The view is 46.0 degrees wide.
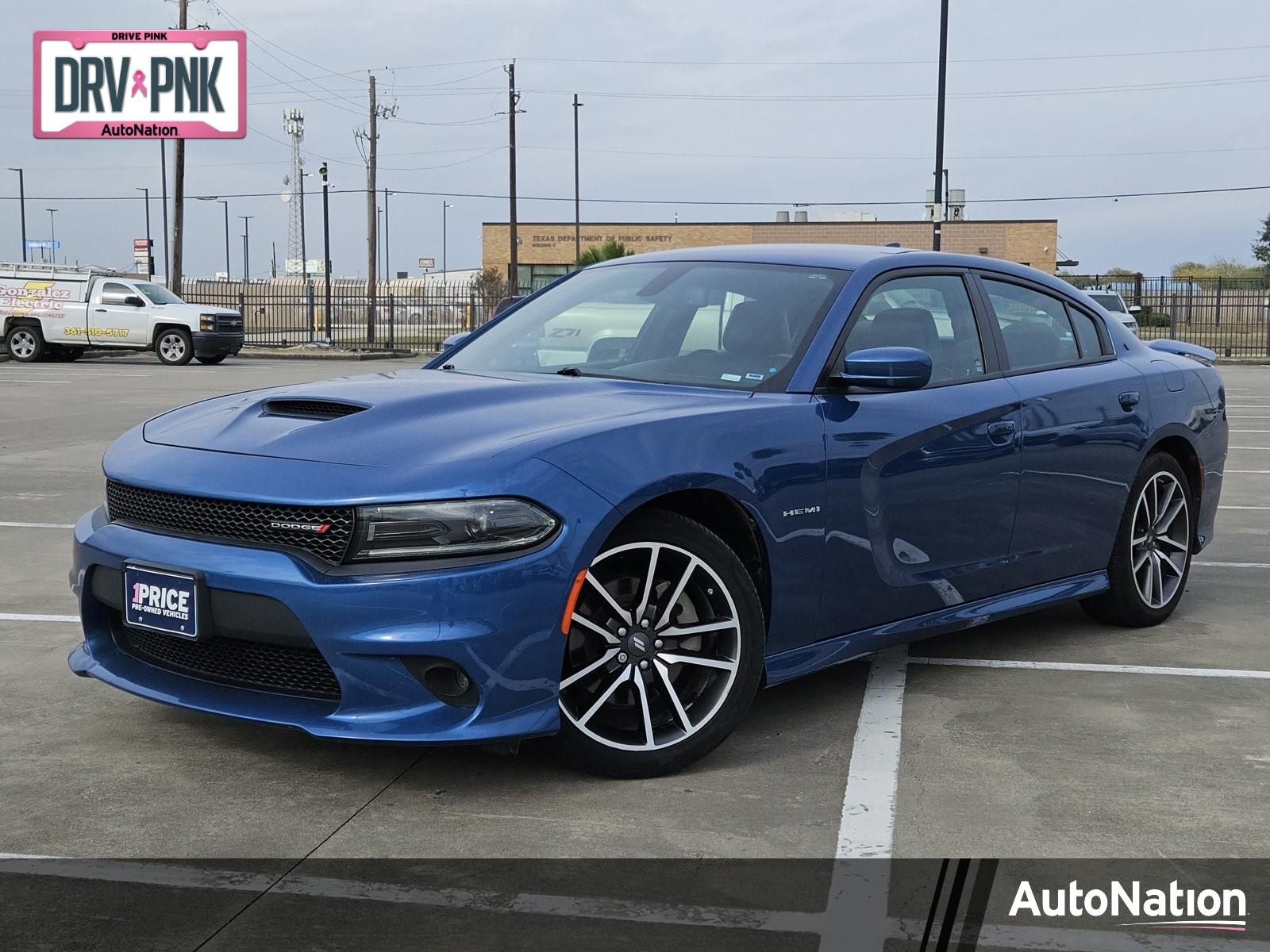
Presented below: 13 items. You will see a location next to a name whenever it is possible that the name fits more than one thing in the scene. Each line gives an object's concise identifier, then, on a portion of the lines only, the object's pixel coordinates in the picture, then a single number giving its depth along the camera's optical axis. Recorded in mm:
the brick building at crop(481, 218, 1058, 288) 64562
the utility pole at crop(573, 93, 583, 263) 65625
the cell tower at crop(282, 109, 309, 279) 82688
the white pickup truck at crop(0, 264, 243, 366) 29375
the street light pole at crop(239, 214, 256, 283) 111225
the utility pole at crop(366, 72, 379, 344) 43000
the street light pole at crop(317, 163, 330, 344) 46156
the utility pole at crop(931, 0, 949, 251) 27875
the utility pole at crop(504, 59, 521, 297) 46525
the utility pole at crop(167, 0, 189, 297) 36094
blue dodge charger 3635
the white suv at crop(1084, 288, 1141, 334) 24836
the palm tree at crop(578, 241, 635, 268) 56625
